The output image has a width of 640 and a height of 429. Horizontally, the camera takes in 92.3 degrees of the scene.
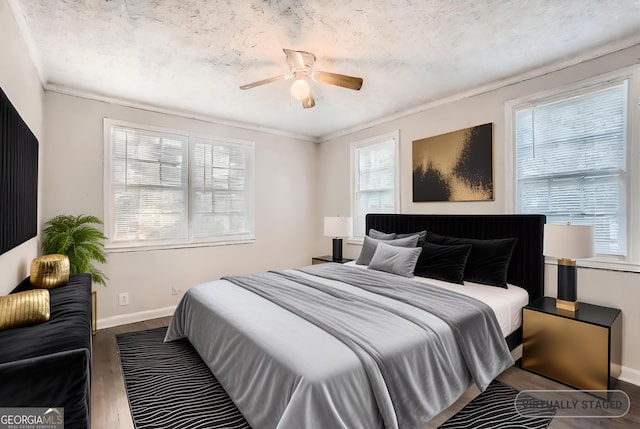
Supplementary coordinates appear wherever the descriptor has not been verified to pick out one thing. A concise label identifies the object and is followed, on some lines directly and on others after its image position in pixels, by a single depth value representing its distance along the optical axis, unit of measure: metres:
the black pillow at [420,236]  3.35
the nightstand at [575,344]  2.09
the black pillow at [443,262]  2.87
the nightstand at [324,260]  4.45
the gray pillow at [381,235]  3.69
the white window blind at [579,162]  2.42
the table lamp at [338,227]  4.34
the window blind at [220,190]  4.11
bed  1.43
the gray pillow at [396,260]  3.07
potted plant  2.86
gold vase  2.16
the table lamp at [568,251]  2.26
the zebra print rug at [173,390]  1.90
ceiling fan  2.36
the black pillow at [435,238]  3.31
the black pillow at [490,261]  2.76
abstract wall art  3.20
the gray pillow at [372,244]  3.35
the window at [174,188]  3.55
